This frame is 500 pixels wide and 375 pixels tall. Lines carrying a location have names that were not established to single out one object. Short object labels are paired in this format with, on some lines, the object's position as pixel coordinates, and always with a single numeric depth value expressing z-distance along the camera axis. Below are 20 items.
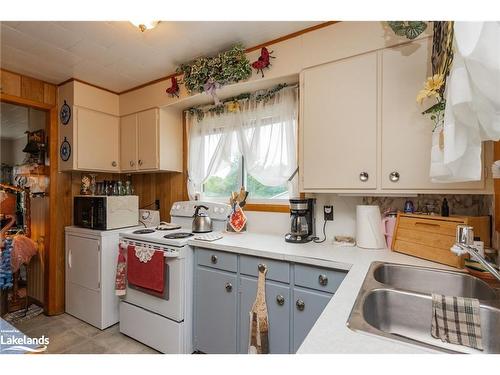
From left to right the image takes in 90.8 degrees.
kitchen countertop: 0.63
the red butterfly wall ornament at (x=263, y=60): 1.85
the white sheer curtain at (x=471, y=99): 0.60
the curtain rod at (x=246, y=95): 2.08
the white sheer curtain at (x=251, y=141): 2.10
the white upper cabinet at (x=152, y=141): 2.53
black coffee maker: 1.75
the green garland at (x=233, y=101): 2.16
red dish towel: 1.86
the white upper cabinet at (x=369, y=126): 1.37
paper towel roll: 1.57
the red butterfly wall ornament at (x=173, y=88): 2.32
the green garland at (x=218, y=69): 1.95
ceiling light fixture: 1.55
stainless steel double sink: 0.84
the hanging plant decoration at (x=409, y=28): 1.30
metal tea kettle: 2.17
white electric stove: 1.81
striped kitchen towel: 0.86
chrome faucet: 0.89
